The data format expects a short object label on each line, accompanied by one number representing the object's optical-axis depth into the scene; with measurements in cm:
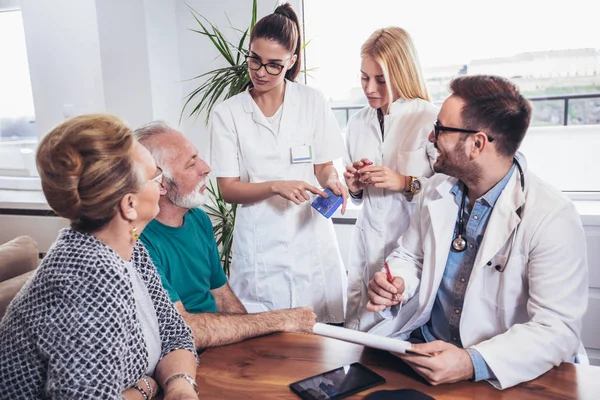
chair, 197
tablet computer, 123
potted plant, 310
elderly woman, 110
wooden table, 125
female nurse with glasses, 241
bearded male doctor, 135
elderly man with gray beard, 167
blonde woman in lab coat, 223
